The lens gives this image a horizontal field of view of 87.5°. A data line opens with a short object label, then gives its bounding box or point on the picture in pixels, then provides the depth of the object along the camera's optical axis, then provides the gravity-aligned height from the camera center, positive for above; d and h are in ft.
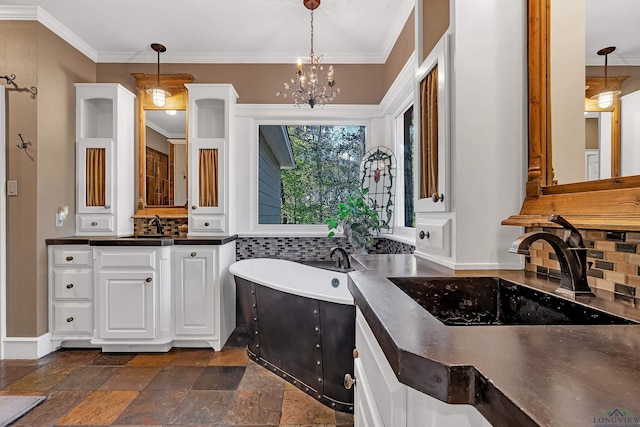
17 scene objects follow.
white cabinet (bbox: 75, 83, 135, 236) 10.48 +1.44
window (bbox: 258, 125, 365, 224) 12.00 +1.37
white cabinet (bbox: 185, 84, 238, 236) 10.66 +1.23
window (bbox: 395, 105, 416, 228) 10.16 +1.41
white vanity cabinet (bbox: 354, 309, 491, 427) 1.81 -1.31
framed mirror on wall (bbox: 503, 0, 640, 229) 3.01 +0.84
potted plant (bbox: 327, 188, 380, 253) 10.24 -0.31
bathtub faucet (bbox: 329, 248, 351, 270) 9.71 -1.47
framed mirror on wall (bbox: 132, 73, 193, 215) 11.35 +2.24
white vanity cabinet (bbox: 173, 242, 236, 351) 9.54 -2.44
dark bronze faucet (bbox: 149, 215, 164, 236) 10.82 -0.36
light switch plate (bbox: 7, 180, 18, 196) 8.96 +0.66
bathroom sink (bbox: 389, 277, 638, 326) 3.46 -0.98
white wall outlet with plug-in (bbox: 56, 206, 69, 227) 9.79 -0.07
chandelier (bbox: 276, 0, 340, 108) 10.36 +4.16
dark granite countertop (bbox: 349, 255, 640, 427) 1.26 -0.73
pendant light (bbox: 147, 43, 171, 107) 11.09 +3.94
